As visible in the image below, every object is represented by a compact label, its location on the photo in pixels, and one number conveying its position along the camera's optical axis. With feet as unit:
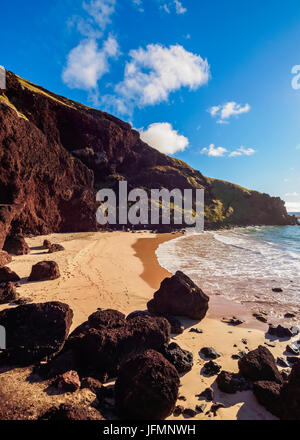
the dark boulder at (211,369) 23.29
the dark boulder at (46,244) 81.83
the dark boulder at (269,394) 18.49
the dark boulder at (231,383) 20.84
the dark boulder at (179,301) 35.91
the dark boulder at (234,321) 35.14
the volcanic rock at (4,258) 55.83
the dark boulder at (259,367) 21.53
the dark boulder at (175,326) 31.50
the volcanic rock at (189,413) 17.93
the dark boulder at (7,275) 45.81
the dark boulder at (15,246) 70.03
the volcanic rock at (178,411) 18.04
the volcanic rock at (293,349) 27.45
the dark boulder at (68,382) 19.02
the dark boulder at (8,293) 36.42
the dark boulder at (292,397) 17.20
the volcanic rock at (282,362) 25.16
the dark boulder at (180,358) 23.40
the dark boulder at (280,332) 31.63
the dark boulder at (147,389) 16.89
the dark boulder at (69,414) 15.66
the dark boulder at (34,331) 22.45
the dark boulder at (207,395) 19.90
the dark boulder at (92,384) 19.49
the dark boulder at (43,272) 48.14
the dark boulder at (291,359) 25.78
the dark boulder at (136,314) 32.03
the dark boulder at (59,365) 20.76
